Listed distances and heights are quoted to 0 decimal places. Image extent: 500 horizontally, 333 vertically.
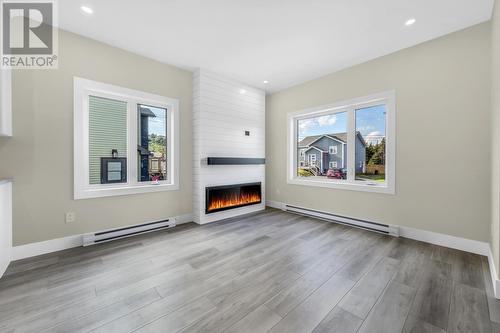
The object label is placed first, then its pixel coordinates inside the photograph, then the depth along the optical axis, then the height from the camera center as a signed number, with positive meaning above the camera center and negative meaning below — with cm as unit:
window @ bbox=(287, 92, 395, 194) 335 +41
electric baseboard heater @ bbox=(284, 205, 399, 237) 320 -99
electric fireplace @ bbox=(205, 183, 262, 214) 393 -65
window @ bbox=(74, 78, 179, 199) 285 +38
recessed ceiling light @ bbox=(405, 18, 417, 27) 250 +176
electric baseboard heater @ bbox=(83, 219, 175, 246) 283 -100
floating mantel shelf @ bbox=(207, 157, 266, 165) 386 +10
